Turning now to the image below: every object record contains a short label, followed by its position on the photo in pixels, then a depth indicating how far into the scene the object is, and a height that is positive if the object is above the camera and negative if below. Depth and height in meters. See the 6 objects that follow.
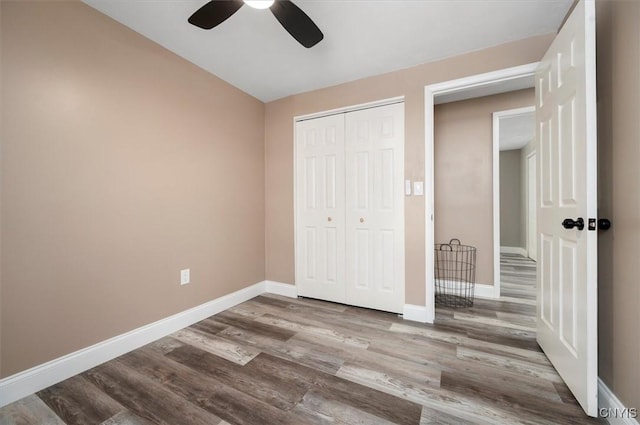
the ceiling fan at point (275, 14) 1.38 +1.12
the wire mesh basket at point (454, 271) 3.07 -0.76
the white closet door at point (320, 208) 2.85 +0.02
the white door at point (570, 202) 1.22 +0.03
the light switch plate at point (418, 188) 2.39 +0.20
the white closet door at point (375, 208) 2.53 +0.02
